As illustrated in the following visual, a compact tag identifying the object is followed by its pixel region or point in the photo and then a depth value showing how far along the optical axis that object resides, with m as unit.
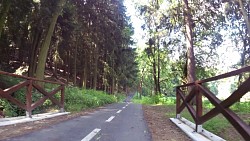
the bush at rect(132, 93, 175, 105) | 18.12
